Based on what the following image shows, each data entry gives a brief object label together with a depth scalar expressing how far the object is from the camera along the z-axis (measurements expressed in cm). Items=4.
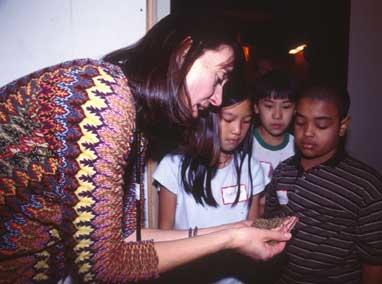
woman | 97
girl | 207
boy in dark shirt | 193
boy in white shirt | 264
